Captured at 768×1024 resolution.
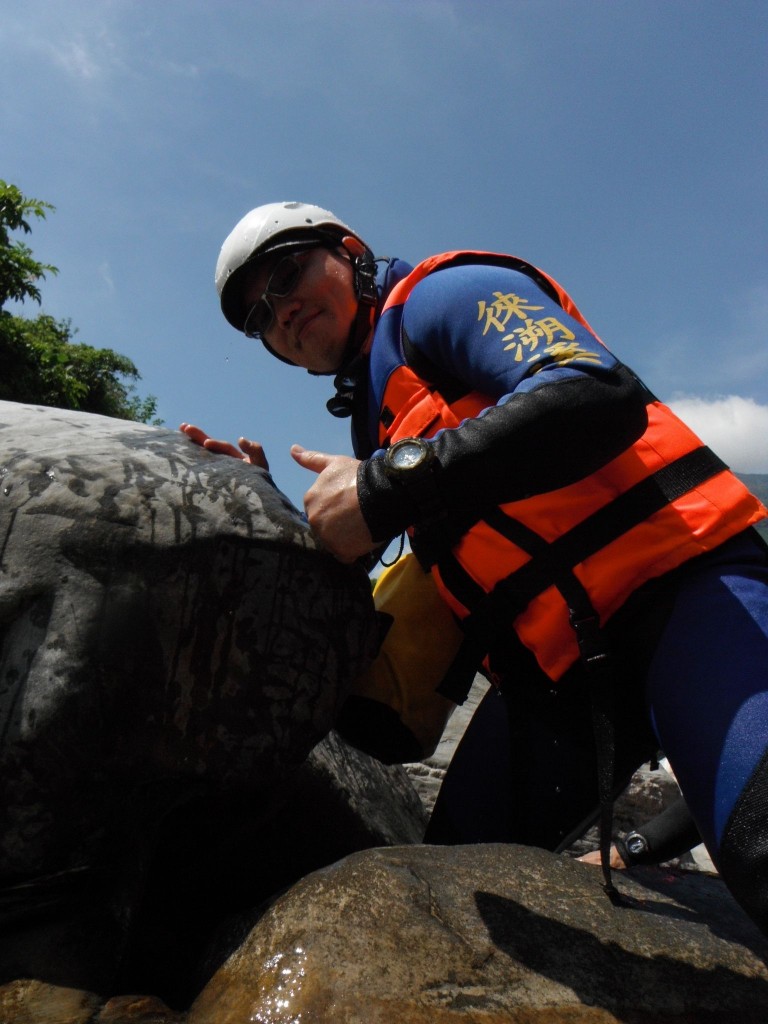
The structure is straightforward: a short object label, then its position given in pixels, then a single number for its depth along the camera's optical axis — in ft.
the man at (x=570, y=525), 5.77
